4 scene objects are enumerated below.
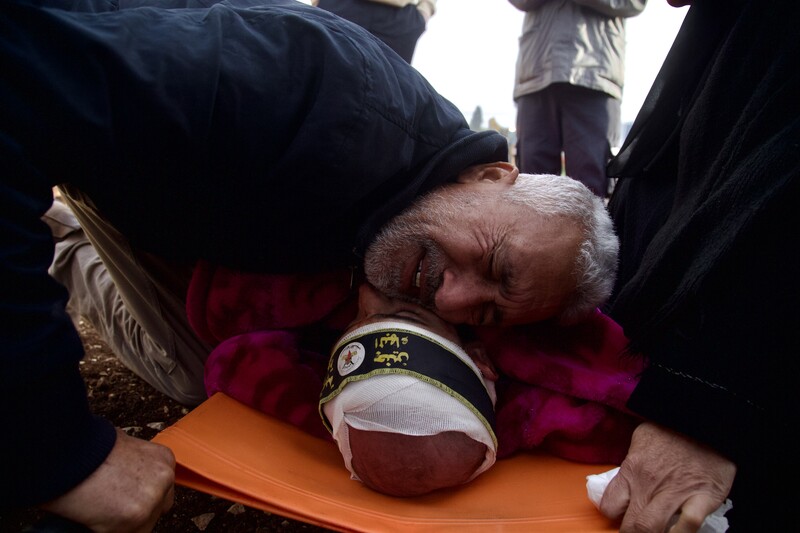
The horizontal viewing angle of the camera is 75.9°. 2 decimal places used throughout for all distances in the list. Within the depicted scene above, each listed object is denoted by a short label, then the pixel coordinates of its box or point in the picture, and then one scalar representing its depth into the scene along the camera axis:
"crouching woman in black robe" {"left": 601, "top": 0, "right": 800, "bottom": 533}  0.77
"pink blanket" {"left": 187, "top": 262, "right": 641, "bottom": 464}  1.09
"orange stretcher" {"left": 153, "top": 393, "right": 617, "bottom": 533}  0.86
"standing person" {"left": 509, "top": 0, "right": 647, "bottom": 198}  2.46
